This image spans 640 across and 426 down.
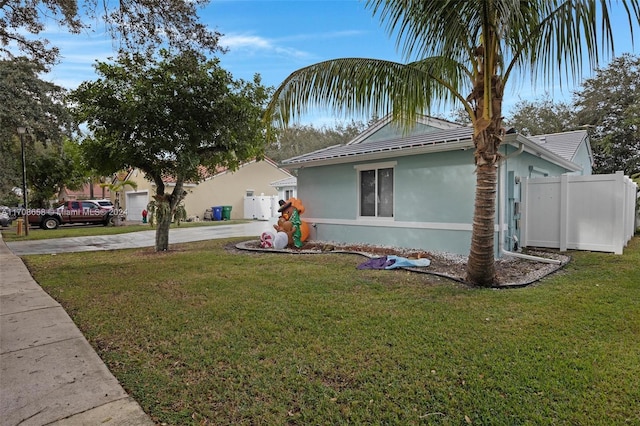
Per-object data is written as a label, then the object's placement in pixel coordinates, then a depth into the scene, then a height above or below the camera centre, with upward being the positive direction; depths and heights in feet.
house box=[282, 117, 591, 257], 27.63 +1.55
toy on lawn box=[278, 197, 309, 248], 36.17 -1.45
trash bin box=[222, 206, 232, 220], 87.76 -1.94
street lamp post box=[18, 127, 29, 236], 49.85 +1.98
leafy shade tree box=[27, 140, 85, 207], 82.02 +7.32
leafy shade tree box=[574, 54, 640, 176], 73.20 +19.52
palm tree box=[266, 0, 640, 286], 16.25 +7.29
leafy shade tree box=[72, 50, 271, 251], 28.84 +7.67
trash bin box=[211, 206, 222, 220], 86.79 -1.92
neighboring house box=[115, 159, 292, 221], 89.15 +3.69
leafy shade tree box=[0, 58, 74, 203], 38.73 +11.51
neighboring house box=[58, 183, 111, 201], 159.89 +5.37
